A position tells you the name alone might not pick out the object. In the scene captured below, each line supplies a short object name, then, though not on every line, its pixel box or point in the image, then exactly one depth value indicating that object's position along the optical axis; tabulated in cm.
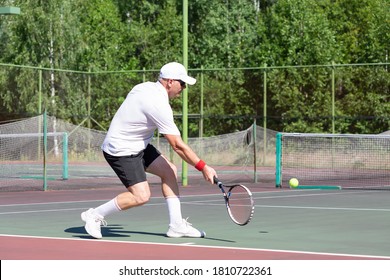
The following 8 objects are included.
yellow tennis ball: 2297
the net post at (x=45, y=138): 2195
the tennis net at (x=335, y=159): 2864
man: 1123
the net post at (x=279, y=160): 2392
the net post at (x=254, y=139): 2506
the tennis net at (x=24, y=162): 2644
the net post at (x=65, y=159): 2675
